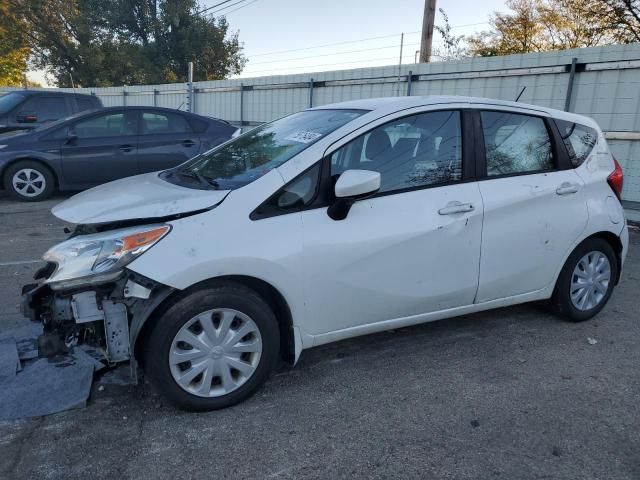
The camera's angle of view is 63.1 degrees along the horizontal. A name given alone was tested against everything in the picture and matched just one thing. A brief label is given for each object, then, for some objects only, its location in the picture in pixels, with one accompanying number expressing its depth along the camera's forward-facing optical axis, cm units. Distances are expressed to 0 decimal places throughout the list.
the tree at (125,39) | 3712
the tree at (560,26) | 2270
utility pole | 1282
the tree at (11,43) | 3694
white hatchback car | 263
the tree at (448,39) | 1840
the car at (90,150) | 814
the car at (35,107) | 927
